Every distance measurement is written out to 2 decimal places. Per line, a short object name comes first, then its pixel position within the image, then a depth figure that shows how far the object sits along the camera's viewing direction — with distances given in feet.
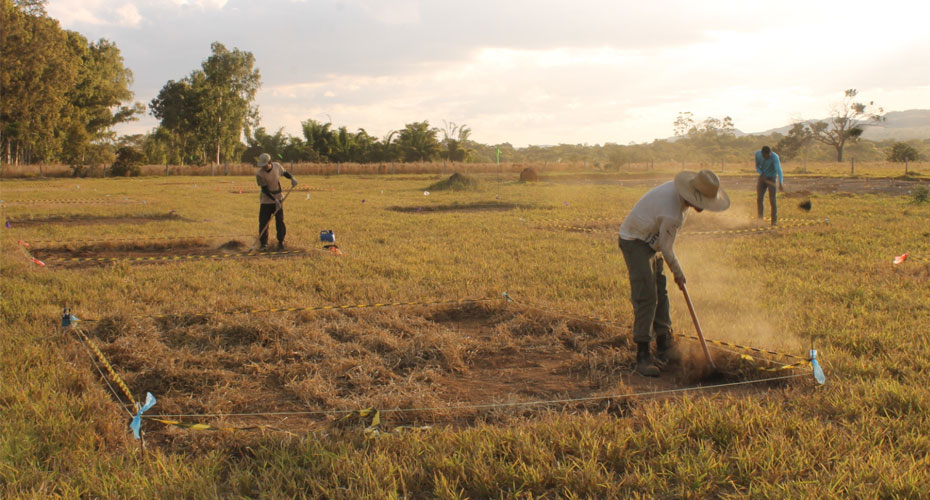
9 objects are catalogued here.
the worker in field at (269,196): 32.81
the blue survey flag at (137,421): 10.87
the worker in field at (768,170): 38.81
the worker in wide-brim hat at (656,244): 14.40
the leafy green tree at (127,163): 137.49
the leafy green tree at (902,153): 176.96
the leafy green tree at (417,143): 183.21
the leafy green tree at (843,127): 195.72
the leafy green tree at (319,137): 182.80
